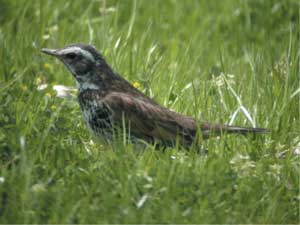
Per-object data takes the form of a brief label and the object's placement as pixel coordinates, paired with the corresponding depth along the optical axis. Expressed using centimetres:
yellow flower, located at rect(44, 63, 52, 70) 1843
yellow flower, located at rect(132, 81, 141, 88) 1732
